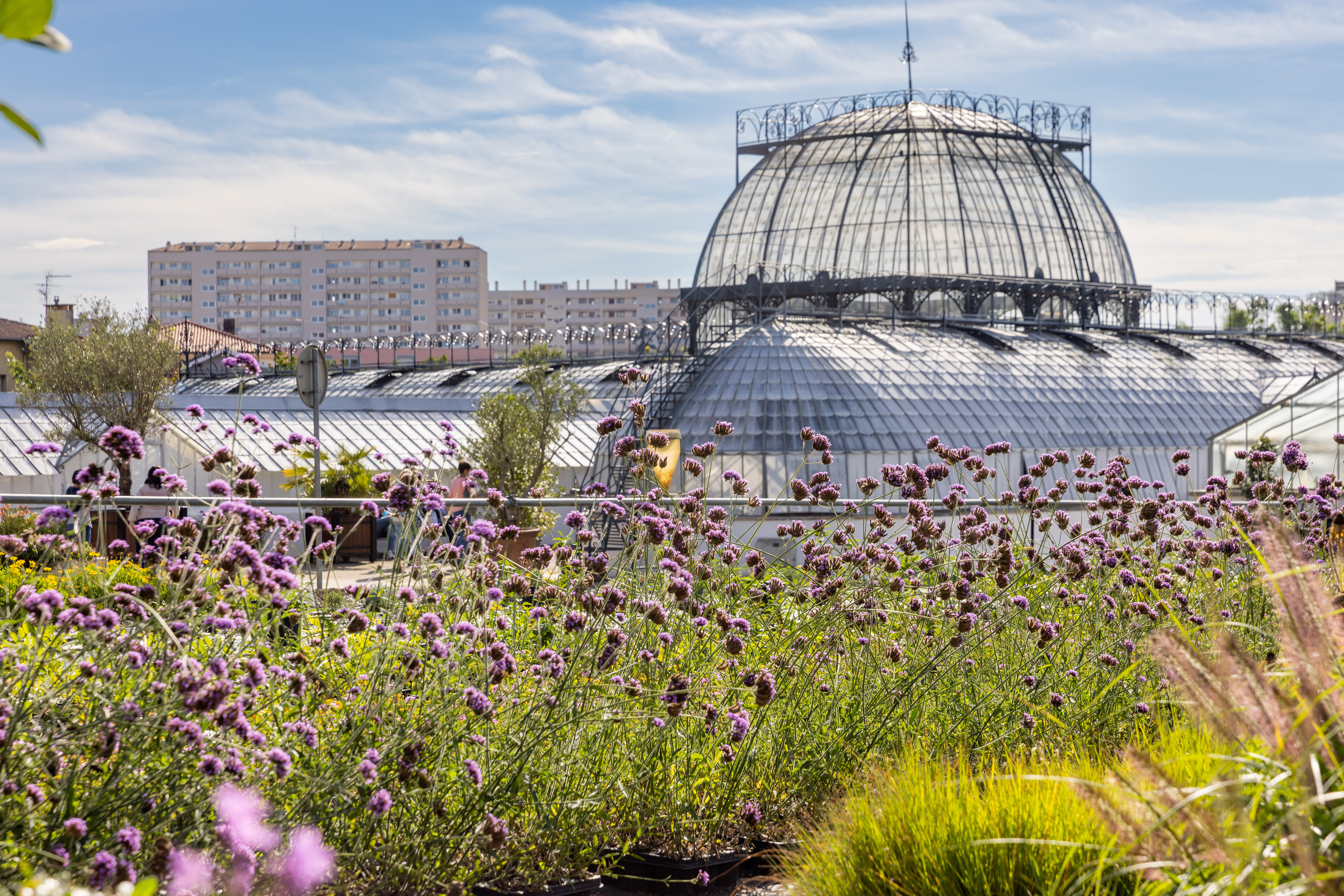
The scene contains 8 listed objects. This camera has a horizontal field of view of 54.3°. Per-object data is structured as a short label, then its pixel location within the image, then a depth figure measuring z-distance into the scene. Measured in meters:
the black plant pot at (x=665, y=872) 4.98
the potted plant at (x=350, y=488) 24.38
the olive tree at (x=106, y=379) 31.47
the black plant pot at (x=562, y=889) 4.60
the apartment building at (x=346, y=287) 179.25
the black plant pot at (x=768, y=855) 5.13
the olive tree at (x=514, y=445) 28.16
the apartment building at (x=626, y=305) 192.88
